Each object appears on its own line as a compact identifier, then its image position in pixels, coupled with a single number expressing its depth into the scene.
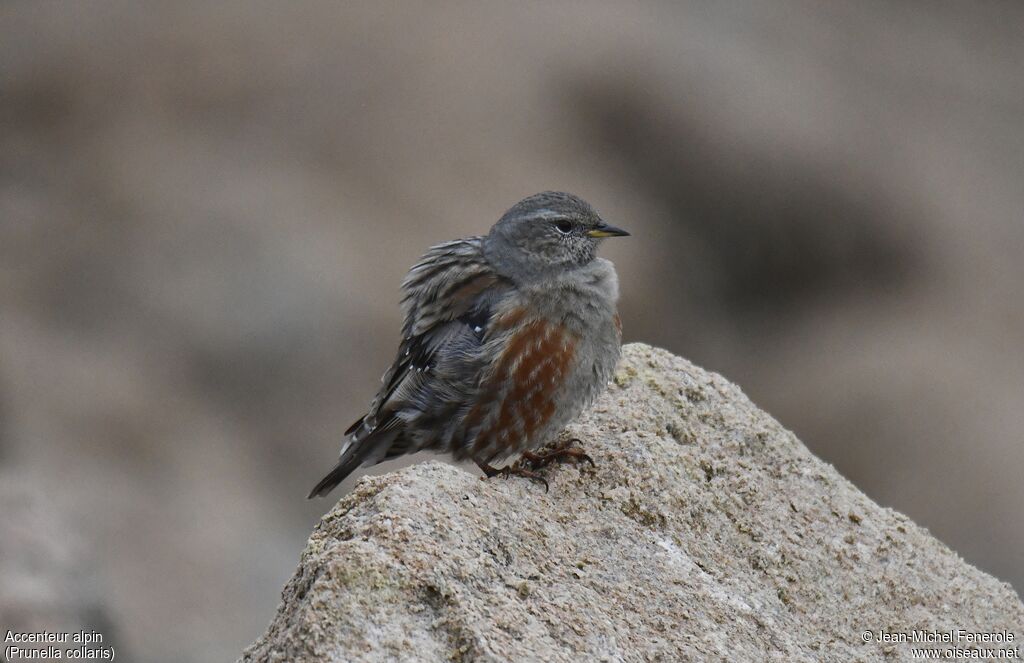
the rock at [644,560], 8.40
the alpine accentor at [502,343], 12.53
